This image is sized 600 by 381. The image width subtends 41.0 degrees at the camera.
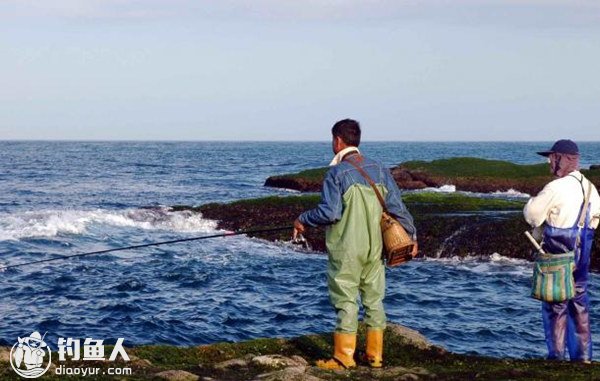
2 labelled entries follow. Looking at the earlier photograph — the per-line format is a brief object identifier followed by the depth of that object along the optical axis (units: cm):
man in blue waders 970
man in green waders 934
